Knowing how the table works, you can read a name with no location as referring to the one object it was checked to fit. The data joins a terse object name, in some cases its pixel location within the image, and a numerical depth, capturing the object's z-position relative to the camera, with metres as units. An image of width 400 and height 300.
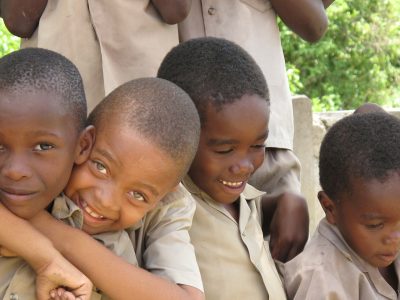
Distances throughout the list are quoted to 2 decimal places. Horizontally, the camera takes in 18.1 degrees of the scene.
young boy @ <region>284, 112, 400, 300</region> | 4.20
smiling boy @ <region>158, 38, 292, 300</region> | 4.00
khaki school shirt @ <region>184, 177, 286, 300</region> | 4.02
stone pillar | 6.82
